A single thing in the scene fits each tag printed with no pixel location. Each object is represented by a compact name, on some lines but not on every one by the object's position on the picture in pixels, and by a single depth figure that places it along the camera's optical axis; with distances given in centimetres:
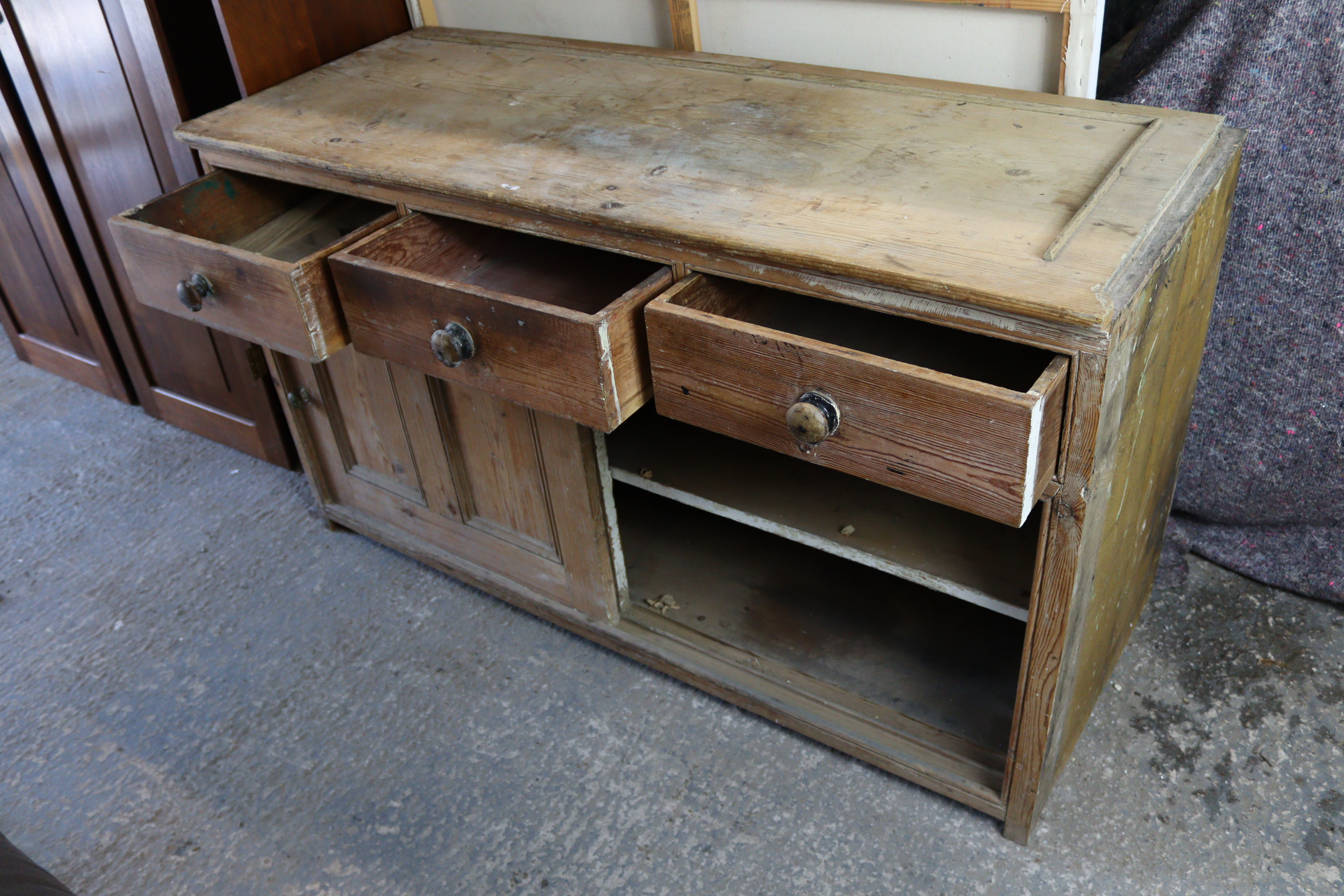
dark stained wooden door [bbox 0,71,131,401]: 238
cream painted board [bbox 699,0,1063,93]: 159
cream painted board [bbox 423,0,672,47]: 192
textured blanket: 157
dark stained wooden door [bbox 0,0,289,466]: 206
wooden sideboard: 115
